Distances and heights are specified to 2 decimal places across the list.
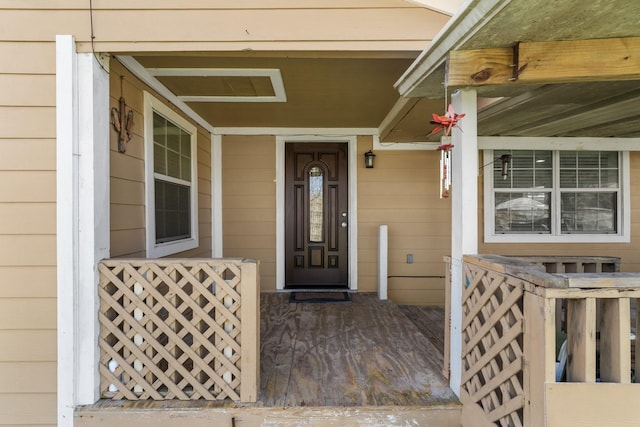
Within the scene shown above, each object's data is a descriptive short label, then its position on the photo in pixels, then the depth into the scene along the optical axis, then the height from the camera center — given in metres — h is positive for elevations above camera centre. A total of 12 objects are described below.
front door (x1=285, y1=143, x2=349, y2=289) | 4.27 -0.03
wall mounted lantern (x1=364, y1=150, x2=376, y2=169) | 4.09 +0.68
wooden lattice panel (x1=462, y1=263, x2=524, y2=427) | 1.42 -0.66
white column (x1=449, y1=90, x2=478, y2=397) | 1.83 +0.13
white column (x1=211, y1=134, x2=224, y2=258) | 4.09 +0.20
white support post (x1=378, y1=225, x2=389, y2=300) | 4.00 -0.62
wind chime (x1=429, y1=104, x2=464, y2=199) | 1.56 +0.33
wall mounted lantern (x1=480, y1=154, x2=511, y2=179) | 3.92 +0.60
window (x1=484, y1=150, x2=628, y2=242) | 4.08 +0.26
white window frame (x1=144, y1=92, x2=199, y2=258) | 2.51 +0.27
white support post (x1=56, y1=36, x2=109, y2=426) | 1.86 -0.10
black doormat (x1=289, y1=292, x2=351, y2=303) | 3.81 -1.04
